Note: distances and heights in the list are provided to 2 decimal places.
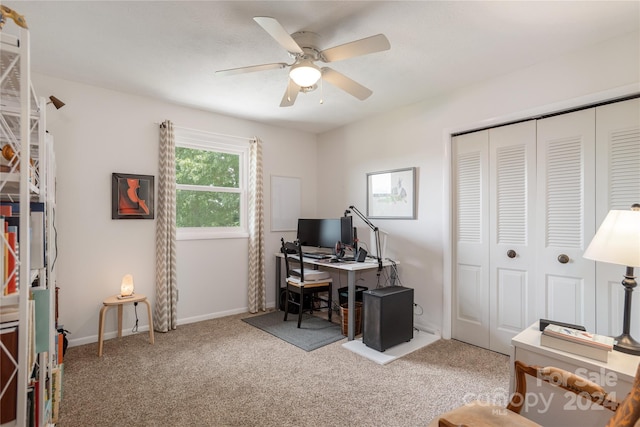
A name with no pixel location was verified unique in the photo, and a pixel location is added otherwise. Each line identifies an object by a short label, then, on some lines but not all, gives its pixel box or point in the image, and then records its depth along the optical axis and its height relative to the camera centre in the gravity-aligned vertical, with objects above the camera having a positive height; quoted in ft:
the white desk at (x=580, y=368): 4.45 -2.25
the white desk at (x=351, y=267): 10.33 -1.78
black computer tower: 9.52 -3.13
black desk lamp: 12.74 -0.51
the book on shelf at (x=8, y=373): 3.76 -1.85
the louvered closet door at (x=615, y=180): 7.30 +0.76
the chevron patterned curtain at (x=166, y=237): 11.24 -0.82
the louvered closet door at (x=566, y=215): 7.93 -0.04
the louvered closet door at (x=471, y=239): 9.93 -0.81
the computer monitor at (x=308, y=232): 13.88 -0.80
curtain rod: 11.91 +3.14
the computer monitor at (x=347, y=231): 12.42 -0.70
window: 12.44 +1.12
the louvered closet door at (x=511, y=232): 8.98 -0.52
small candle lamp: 10.18 -2.33
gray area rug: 10.41 -4.09
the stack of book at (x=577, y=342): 4.72 -1.94
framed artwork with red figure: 10.62 +0.57
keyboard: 12.86 -1.71
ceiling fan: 5.90 +3.15
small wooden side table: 9.35 -2.79
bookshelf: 3.81 -0.75
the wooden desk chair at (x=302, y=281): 11.91 -2.55
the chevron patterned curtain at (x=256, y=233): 13.44 -0.83
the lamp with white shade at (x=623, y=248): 4.91 -0.53
